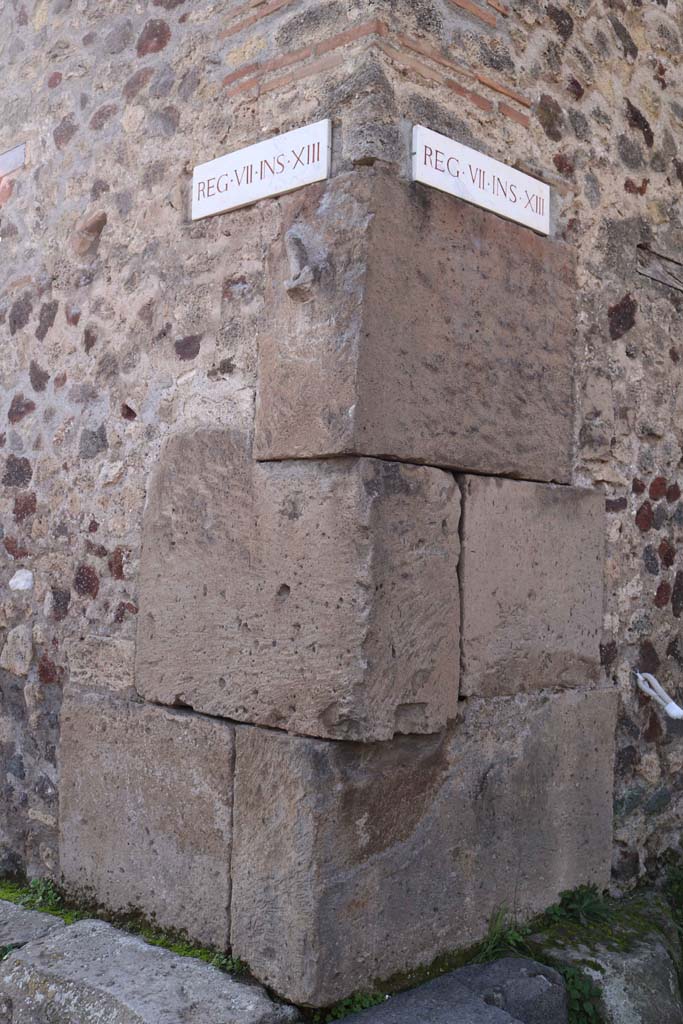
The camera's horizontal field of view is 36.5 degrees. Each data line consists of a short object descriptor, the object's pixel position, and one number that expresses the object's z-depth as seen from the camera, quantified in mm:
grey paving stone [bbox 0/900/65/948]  2876
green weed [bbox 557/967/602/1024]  2695
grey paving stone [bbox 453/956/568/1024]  2564
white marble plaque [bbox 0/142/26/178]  3666
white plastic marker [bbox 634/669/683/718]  3250
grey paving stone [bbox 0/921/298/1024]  2387
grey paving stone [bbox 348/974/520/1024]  2404
